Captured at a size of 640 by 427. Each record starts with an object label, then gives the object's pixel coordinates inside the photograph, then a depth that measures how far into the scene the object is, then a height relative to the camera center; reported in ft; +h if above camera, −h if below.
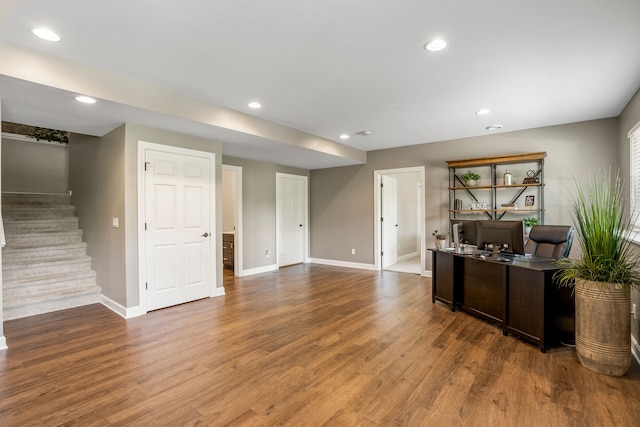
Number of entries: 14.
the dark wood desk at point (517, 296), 9.05 -2.88
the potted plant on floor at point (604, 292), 7.57 -2.12
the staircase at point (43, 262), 12.50 -2.29
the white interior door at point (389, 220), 21.54 -0.77
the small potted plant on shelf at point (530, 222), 15.26 -0.67
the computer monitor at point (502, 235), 10.62 -0.96
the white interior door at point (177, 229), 12.70 -0.80
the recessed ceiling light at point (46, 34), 7.14 +4.16
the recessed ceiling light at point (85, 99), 9.06 +3.34
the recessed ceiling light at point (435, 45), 7.61 +4.11
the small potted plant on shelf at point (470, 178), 16.79 +1.67
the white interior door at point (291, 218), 22.30 -0.60
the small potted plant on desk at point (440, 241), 14.19 -1.49
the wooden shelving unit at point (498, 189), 15.39 +1.07
